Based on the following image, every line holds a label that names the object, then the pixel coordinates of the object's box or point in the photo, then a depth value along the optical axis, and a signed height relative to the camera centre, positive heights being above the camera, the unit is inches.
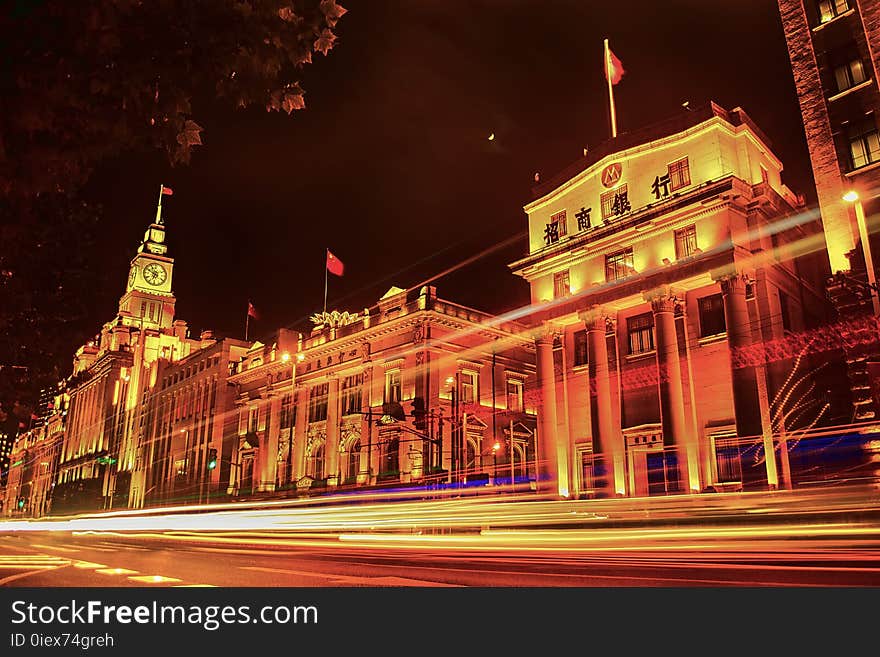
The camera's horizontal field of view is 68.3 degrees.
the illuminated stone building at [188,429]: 2645.2 +315.9
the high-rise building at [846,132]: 907.4 +525.8
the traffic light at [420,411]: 1533.1 +198.6
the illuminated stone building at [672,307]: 1184.8 +371.8
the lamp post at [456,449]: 1526.2 +125.6
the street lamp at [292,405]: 2180.1 +315.4
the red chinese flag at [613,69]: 1433.3 +911.5
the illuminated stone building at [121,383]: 3730.3 +716.0
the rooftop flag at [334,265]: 1920.2 +673.5
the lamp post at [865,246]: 845.8 +315.4
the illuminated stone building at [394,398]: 1785.2 +296.6
